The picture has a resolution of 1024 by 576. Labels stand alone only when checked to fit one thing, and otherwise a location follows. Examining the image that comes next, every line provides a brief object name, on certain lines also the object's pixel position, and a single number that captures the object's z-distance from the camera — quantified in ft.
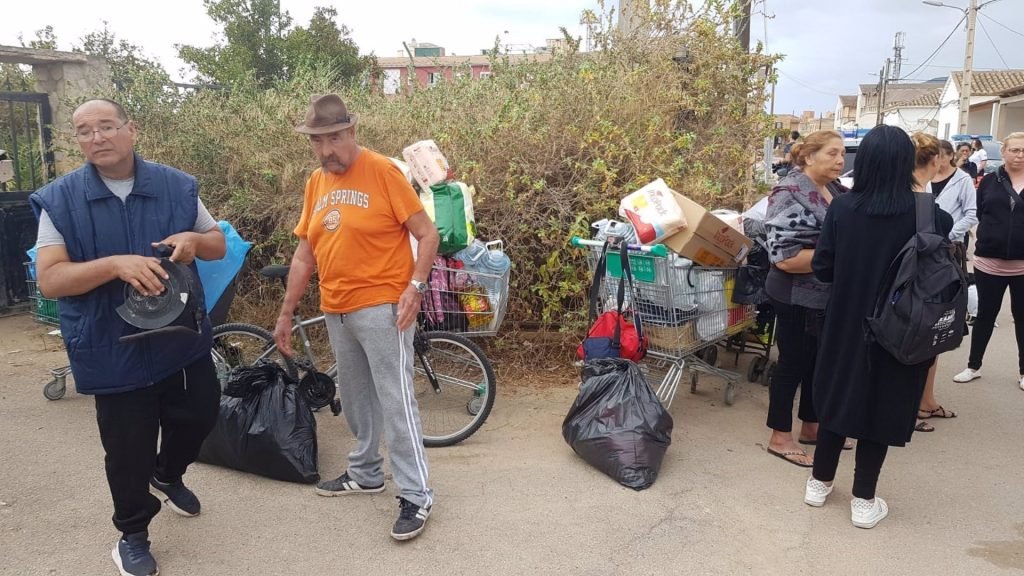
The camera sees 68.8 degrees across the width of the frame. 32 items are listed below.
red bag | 14.52
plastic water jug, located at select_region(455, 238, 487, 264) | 15.61
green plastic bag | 15.57
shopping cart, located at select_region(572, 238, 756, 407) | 14.82
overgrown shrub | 19.20
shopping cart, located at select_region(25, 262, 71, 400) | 16.92
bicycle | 14.70
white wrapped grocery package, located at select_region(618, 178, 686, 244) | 14.38
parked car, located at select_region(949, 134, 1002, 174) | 78.59
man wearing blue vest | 9.22
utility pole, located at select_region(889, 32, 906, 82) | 227.81
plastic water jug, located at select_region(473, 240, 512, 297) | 15.58
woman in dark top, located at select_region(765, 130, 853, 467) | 12.99
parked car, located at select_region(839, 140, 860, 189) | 43.45
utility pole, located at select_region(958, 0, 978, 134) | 100.63
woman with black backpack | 10.77
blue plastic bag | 15.47
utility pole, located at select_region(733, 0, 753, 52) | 28.43
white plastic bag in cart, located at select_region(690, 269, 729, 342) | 15.01
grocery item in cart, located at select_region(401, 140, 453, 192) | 16.52
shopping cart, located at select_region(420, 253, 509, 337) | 15.46
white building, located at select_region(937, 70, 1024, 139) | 116.26
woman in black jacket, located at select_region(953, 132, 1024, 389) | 17.17
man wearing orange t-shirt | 10.61
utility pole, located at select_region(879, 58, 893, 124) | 187.67
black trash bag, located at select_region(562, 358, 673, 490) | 12.89
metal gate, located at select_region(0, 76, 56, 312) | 24.26
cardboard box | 14.43
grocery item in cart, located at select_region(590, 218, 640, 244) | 15.28
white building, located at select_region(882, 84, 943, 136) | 176.73
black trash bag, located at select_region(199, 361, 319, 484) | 12.75
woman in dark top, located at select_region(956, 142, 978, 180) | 40.23
